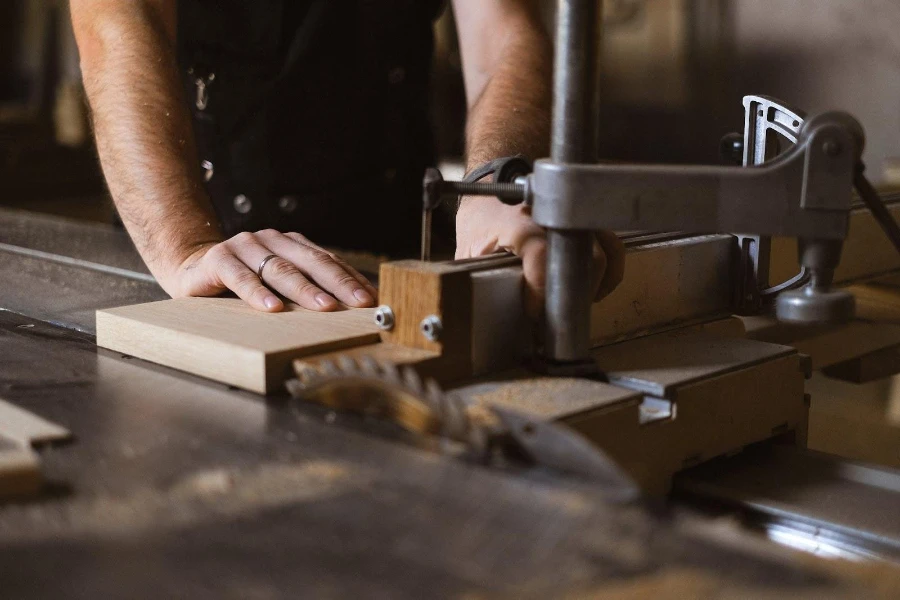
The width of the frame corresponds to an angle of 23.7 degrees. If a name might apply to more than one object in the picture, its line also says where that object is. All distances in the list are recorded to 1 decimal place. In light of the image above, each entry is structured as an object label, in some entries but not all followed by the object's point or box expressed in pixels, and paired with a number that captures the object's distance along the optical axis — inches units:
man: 87.3
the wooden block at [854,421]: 85.0
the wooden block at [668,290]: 71.7
